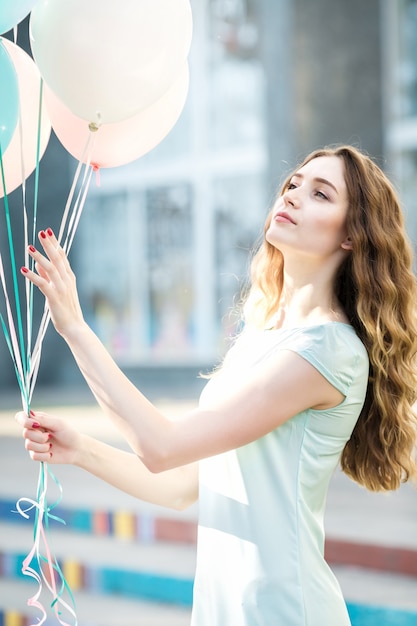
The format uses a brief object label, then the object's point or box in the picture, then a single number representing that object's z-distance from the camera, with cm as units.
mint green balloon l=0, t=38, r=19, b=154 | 241
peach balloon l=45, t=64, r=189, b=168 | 246
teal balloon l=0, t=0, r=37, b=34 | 233
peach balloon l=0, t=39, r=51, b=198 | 248
